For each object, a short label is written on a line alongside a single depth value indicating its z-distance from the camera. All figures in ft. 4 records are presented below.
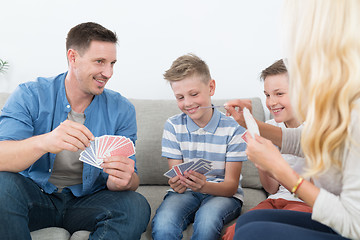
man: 5.98
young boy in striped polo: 7.17
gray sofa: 8.94
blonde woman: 3.92
